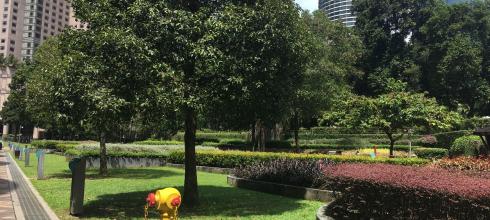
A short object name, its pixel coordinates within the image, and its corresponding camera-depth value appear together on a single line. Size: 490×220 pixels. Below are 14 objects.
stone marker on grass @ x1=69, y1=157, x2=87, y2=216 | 10.26
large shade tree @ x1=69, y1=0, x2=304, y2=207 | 9.80
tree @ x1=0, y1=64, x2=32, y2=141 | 74.06
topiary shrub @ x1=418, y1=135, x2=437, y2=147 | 40.60
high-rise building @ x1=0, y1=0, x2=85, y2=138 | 140.50
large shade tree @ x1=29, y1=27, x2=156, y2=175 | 9.48
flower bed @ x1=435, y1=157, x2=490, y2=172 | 11.79
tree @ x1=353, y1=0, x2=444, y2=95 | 59.10
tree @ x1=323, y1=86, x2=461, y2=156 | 27.67
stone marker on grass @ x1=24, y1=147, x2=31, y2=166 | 26.22
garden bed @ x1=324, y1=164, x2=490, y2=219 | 6.97
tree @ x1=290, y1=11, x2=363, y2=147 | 34.56
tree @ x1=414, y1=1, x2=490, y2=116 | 53.53
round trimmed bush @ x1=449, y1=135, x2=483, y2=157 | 21.17
